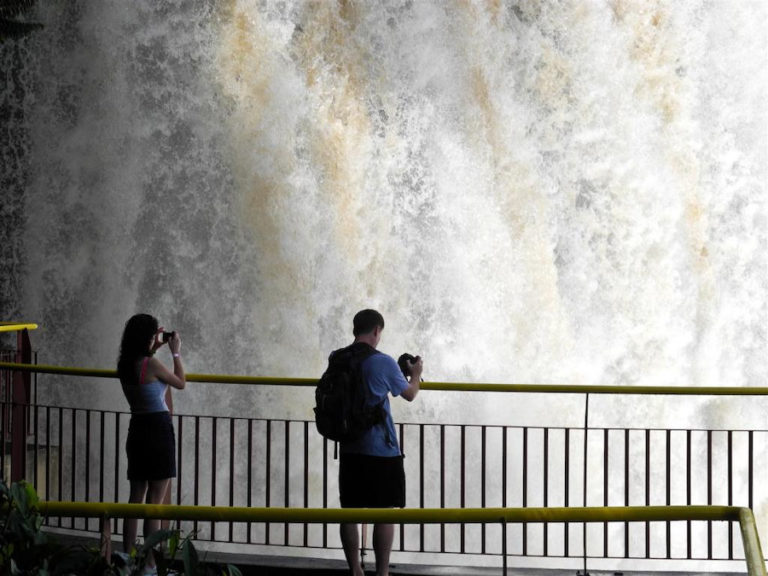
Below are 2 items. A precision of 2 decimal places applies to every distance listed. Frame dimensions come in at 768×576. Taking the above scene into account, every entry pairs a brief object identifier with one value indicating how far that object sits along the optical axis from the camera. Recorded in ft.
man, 39.09
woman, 42.19
